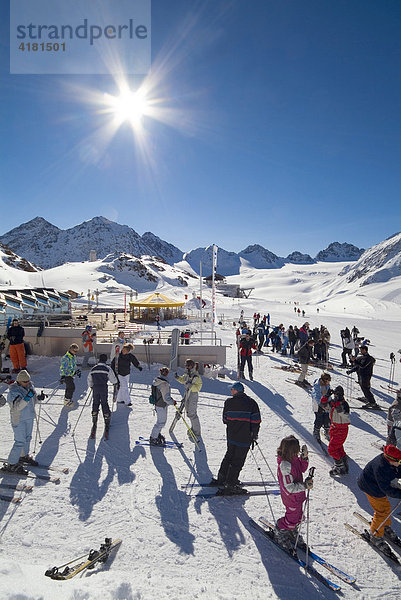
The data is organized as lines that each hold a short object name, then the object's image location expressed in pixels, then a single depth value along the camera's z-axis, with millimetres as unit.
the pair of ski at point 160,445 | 6441
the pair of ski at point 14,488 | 4645
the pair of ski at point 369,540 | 3891
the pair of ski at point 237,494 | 4969
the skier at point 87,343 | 11219
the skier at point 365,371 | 8812
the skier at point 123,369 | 8039
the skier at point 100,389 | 6637
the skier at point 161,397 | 6301
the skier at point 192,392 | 6434
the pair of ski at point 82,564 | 3236
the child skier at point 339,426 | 5793
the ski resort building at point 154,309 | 29453
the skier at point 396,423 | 4465
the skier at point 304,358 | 10805
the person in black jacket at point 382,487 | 3797
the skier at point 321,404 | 6542
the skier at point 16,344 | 10062
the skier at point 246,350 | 10797
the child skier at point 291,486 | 3855
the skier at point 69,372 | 8016
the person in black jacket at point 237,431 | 4840
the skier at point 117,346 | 8836
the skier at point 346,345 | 13664
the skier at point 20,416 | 5188
